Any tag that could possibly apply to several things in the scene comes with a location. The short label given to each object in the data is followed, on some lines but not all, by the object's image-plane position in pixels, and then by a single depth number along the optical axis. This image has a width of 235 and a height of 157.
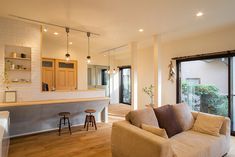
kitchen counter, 3.29
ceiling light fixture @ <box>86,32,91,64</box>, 4.44
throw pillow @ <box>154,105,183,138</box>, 2.58
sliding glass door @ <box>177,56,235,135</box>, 3.95
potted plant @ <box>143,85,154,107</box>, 5.88
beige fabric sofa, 1.76
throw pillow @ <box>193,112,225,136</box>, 2.63
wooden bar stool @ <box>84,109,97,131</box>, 4.21
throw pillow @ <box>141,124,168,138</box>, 1.96
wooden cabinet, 5.68
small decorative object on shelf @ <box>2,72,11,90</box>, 3.44
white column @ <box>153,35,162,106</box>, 4.54
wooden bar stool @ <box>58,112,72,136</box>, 3.81
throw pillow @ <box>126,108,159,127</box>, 2.38
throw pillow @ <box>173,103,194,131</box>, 2.84
